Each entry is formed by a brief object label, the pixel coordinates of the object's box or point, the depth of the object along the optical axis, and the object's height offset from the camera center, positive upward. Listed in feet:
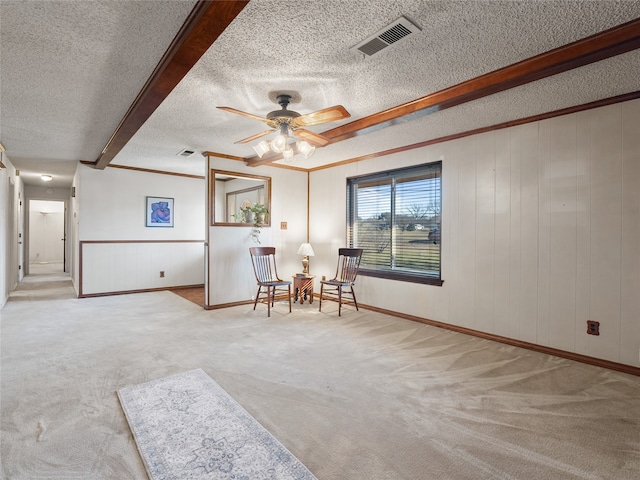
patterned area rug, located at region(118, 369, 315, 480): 5.21 -3.61
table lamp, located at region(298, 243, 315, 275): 17.95 -0.73
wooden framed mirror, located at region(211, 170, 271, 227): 17.72 +2.49
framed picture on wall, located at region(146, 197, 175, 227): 21.84 +1.57
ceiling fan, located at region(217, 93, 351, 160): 8.80 +3.19
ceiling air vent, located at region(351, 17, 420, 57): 6.41 +4.01
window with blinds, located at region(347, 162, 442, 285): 14.16 +0.71
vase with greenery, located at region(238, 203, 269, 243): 17.97 +1.03
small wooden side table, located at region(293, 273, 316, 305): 17.62 -2.61
